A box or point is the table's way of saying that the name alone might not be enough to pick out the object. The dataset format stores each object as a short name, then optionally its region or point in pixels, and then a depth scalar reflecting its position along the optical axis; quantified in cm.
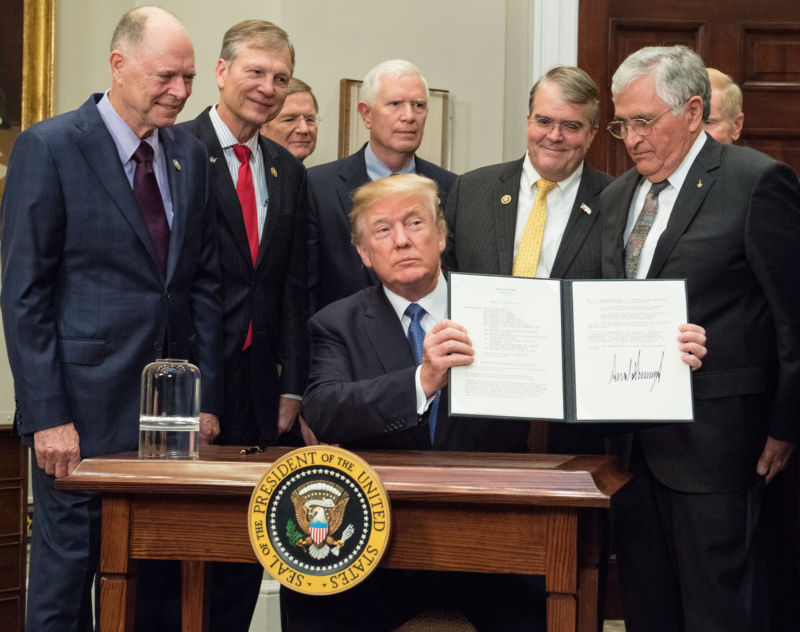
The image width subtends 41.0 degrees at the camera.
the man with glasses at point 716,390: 276
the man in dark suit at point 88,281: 280
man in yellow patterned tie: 334
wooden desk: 214
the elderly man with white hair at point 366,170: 379
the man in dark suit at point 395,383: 244
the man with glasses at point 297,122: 475
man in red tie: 344
